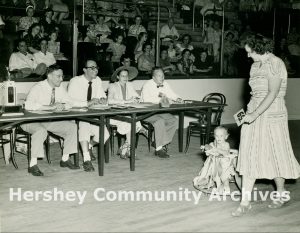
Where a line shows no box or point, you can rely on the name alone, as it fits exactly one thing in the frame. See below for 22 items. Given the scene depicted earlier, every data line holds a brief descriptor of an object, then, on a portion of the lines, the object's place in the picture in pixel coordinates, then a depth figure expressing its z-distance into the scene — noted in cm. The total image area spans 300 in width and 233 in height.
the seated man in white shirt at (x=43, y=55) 812
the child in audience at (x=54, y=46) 835
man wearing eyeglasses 570
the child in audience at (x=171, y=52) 961
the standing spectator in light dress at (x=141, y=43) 924
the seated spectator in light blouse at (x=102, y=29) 925
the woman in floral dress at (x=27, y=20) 844
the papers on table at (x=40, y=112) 501
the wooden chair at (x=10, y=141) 569
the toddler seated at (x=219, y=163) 467
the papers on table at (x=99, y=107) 548
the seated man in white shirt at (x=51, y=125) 535
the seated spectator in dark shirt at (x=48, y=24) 850
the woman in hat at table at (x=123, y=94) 637
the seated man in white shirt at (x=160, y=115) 648
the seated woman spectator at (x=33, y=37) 823
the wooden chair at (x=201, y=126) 686
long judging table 478
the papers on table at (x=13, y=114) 475
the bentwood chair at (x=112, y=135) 641
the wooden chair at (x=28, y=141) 563
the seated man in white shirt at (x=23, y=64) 765
